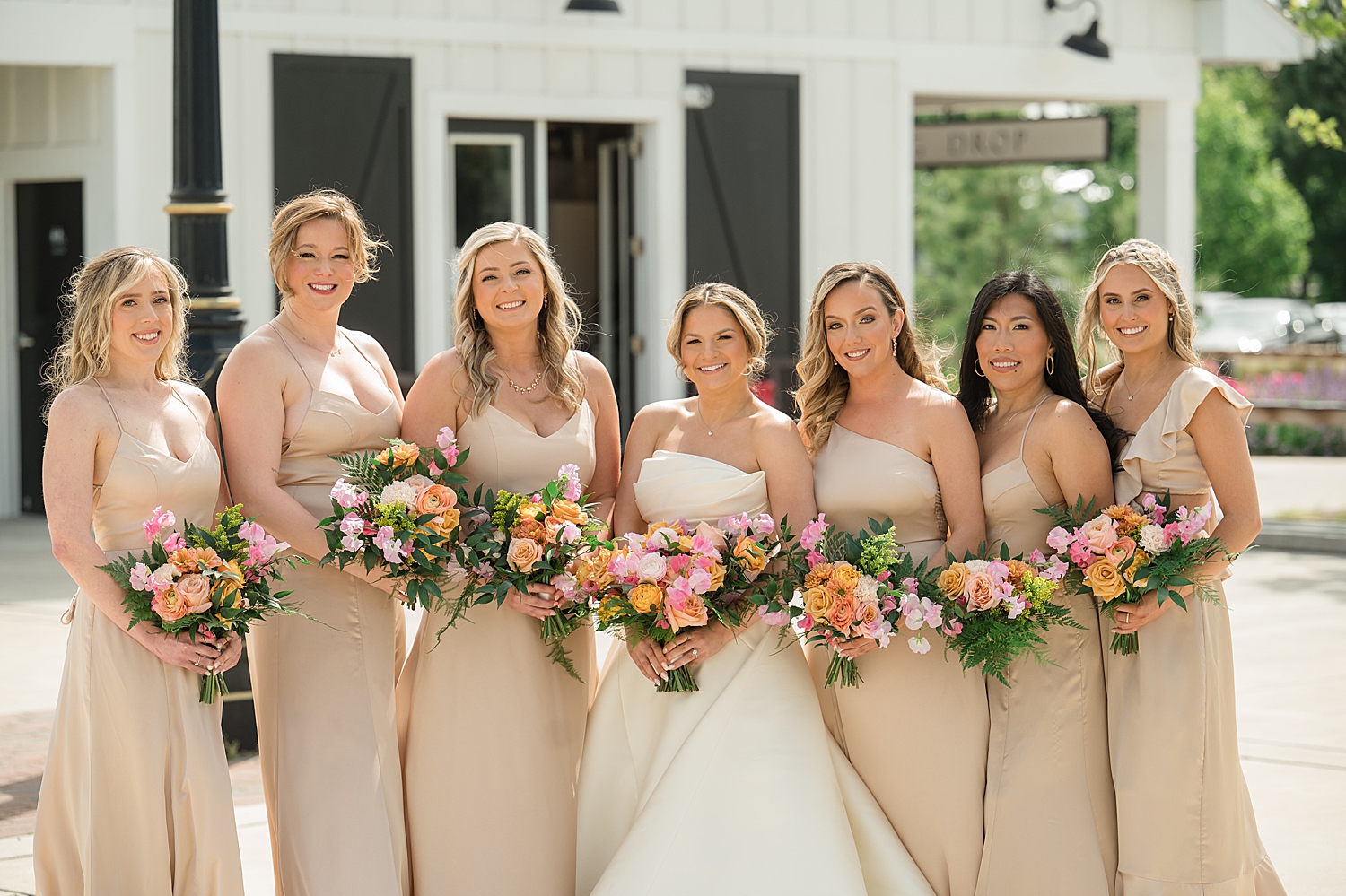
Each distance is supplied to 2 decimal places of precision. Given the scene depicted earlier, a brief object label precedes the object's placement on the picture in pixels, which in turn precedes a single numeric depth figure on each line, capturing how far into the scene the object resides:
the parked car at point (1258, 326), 33.34
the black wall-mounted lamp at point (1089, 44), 14.51
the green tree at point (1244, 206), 45.03
